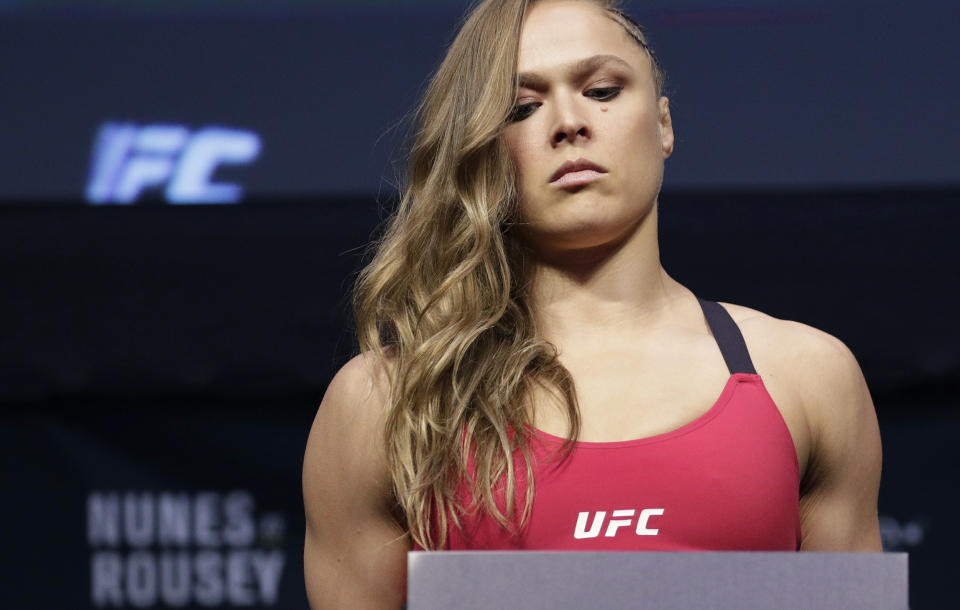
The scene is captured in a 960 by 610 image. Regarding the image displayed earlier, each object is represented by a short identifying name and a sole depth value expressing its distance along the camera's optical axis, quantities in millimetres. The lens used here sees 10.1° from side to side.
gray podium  3951
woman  4229
